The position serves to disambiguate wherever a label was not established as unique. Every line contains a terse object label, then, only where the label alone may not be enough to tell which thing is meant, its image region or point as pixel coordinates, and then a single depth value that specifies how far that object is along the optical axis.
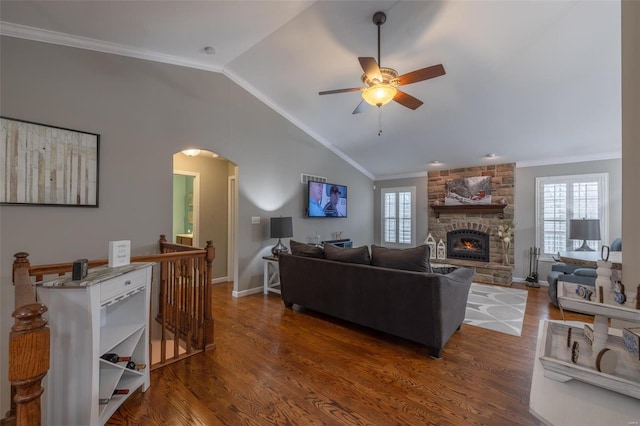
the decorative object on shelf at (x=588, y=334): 1.09
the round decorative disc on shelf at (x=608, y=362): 0.88
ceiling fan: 2.64
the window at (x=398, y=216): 7.38
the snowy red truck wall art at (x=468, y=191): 6.25
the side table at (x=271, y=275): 4.84
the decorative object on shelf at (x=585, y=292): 1.29
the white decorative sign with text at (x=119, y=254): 2.00
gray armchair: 3.96
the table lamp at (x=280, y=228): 4.87
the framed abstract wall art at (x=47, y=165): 2.72
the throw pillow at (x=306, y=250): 3.69
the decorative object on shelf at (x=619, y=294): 1.13
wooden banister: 2.76
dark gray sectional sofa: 2.67
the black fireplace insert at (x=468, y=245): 6.30
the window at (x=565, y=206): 5.04
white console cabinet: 1.59
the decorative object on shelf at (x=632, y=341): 0.90
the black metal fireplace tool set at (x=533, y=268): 5.48
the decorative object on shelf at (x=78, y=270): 1.65
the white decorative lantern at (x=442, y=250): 6.75
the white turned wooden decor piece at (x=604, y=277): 1.29
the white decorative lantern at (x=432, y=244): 6.76
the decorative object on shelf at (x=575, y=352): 0.97
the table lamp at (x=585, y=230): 4.55
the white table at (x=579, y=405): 0.78
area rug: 3.46
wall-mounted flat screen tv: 5.81
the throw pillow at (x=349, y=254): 3.25
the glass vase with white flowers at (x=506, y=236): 5.87
